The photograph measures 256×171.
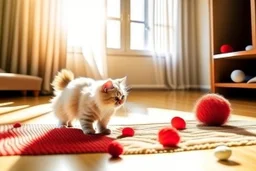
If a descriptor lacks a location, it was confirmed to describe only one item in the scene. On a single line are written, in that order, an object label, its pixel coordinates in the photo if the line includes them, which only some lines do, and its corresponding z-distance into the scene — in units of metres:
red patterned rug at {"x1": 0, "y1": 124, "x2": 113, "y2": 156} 0.59
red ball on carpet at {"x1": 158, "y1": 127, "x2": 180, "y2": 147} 0.63
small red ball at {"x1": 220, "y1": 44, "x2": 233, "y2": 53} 2.04
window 3.28
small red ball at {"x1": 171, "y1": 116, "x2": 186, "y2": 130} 0.84
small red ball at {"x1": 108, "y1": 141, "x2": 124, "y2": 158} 0.55
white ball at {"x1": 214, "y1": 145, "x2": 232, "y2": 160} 0.53
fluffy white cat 0.80
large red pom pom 0.90
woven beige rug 0.61
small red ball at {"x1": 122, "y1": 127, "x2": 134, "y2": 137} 0.74
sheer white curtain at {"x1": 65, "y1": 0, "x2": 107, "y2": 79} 2.92
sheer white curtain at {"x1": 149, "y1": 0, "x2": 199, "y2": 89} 3.35
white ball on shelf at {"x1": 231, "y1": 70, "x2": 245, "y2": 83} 1.93
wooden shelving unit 2.12
